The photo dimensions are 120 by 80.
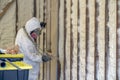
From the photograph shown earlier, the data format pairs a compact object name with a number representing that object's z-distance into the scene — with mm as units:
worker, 4789
